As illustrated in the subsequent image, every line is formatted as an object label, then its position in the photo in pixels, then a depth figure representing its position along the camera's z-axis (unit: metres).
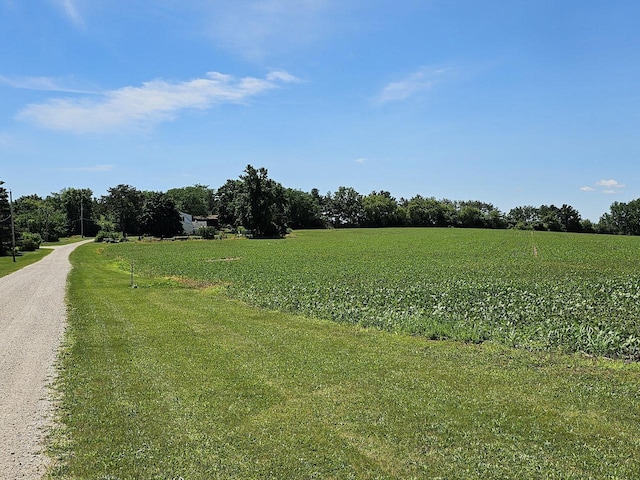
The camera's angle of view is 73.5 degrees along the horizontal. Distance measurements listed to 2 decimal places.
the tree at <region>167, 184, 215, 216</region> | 139.16
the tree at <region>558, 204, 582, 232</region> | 120.22
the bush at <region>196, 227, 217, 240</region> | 81.31
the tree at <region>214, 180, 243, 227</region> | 108.94
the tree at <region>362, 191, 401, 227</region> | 124.81
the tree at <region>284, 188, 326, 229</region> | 115.81
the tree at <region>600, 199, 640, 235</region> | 120.31
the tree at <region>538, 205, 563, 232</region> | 116.11
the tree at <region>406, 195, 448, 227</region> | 123.94
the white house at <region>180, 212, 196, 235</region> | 100.31
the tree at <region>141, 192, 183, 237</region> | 86.62
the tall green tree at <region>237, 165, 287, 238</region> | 78.75
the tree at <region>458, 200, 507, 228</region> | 122.81
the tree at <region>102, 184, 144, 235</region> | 101.56
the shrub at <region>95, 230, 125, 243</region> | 77.61
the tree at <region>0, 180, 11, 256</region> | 48.56
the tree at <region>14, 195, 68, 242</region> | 78.29
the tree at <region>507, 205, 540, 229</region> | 119.66
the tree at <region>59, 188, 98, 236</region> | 108.75
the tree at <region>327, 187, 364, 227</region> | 128.88
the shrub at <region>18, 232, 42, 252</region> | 57.16
